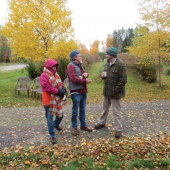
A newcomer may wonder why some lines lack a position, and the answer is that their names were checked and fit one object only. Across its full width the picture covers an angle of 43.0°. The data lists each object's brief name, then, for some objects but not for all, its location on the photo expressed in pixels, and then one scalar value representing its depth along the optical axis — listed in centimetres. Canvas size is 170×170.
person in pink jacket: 436
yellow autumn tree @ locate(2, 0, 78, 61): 1412
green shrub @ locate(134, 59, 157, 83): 1777
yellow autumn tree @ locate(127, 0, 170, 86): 1375
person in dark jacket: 469
